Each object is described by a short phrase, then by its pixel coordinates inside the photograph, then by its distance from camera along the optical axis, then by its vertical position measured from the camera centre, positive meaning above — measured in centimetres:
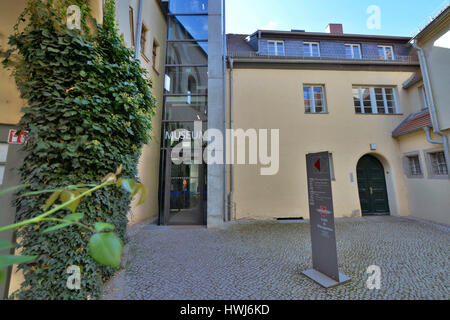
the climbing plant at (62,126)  230 +80
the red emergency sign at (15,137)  266 +72
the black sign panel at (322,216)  310 -51
